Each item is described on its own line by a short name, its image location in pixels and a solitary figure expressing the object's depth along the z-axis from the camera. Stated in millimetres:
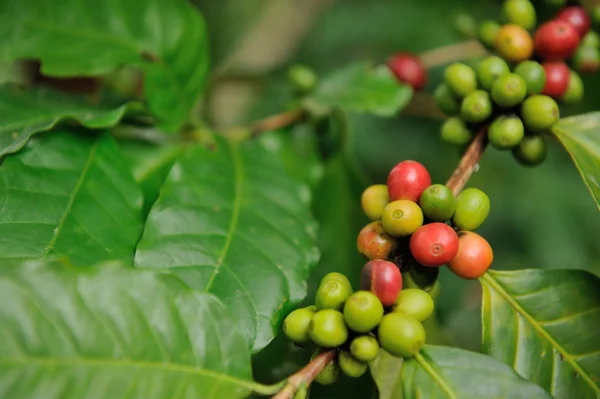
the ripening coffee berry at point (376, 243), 363
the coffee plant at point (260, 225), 332
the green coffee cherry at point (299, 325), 348
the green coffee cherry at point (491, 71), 389
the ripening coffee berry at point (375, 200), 374
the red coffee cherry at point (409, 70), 494
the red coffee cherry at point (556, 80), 408
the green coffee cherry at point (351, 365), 344
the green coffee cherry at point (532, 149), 395
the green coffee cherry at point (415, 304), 347
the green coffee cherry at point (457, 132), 400
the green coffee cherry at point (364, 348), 338
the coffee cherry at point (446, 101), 407
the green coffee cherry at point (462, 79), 396
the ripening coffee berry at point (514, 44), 413
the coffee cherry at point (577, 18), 428
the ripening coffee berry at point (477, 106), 388
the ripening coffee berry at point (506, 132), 383
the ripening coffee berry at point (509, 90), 379
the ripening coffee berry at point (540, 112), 383
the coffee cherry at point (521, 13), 423
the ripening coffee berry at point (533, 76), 391
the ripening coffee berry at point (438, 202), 355
